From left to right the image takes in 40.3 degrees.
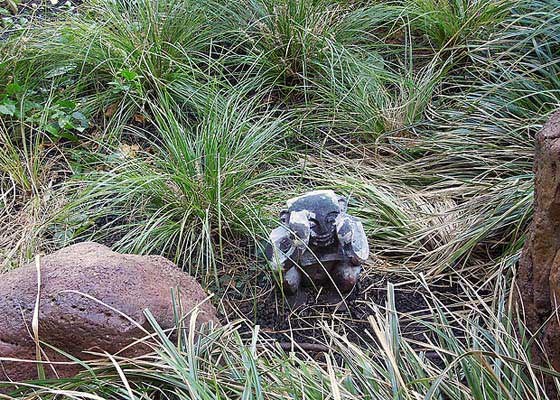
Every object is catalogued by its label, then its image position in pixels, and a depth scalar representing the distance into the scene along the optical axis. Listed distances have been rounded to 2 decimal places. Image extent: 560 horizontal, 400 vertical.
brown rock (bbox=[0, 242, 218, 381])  2.10
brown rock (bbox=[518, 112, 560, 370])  1.88
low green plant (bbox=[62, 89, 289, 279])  2.96
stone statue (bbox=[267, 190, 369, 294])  2.54
